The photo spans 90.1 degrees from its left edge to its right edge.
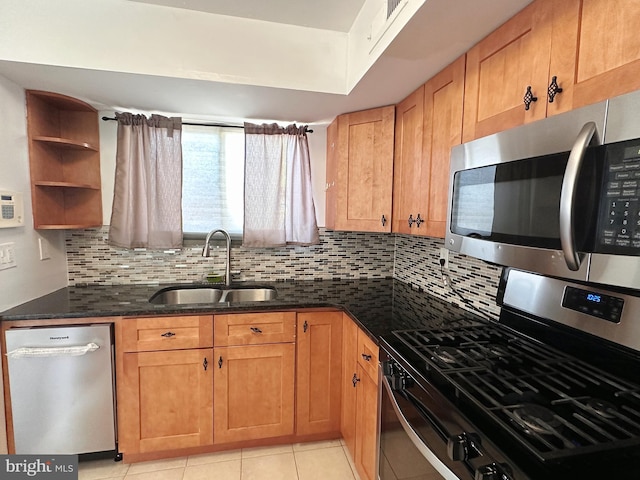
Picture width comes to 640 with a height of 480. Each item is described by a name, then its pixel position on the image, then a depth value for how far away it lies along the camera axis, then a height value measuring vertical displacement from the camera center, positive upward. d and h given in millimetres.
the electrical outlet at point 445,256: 1903 -264
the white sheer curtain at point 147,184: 2121 +154
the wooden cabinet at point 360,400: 1465 -969
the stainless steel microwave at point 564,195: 684 +50
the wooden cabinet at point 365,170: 1995 +261
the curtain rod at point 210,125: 2289 +598
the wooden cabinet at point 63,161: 1860 +280
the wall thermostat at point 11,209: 1608 -28
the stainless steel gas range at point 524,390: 674 -489
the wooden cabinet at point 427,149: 1431 +322
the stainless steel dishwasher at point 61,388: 1619 -956
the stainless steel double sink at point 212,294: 2262 -620
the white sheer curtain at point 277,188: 2305 +151
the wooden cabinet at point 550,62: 756 +445
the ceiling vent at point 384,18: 1197 +776
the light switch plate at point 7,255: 1626 -270
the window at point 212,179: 2324 +210
